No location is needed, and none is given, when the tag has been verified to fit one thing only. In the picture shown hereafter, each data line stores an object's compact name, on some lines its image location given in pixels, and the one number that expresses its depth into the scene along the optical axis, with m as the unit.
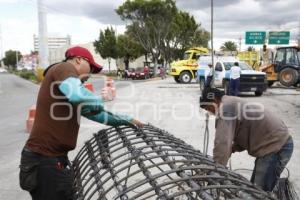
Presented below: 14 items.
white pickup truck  24.11
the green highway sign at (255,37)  52.59
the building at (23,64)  125.00
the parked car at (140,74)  56.67
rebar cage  2.65
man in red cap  3.43
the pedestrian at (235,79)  23.11
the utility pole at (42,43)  25.22
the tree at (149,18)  57.59
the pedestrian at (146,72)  57.41
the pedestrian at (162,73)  52.19
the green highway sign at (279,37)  51.19
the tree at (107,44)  75.38
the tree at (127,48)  74.50
